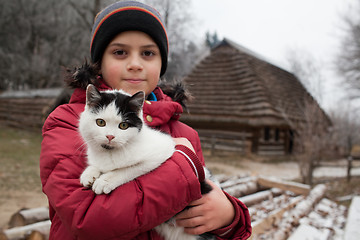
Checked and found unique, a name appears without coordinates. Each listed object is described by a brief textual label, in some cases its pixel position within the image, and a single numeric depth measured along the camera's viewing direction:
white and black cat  1.15
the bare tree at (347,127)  14.63
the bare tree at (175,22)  17.88
